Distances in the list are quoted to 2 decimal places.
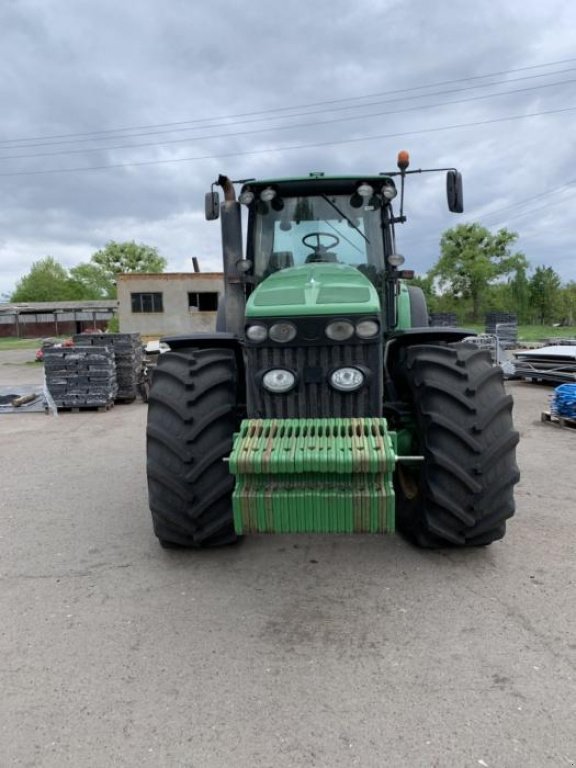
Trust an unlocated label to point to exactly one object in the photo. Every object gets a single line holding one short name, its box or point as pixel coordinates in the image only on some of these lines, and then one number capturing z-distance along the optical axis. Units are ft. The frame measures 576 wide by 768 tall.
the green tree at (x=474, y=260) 181.68
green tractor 10.23
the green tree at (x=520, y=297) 176.55
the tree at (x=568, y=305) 186.80
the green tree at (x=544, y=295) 179.32
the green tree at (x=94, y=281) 260.21
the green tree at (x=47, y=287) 266.57
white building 88.94
